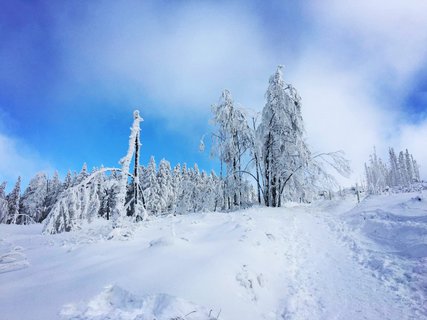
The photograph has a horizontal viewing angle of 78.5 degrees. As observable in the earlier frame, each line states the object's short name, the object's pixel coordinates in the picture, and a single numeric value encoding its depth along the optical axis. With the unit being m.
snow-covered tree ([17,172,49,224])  57.84
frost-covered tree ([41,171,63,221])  57.79
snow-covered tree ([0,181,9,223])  41.34
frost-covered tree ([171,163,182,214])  57.31
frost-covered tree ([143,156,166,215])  49.48
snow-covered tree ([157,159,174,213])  52.22
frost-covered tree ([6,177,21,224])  53.28
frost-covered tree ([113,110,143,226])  13.60
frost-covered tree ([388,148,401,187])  84.98
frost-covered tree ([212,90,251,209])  23.86
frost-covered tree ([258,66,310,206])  20.58
